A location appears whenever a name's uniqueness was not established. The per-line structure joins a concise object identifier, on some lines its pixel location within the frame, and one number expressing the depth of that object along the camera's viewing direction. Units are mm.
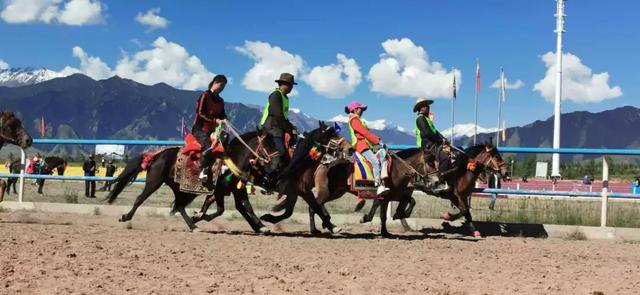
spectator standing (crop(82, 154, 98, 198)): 22153
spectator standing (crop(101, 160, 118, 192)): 19609
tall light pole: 55750
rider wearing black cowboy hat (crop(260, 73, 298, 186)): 9859
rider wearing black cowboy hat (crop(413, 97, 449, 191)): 11086
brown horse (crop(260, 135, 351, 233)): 9953
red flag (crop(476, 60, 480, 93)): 65662
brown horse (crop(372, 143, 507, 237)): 10961
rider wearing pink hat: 10320
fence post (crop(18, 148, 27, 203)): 13938
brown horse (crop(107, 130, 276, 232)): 9938
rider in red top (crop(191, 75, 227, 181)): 9961
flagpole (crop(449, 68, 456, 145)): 69544
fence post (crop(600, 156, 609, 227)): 11666
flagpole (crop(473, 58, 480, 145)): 65500
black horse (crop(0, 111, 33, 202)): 10648
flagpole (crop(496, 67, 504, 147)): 76950
